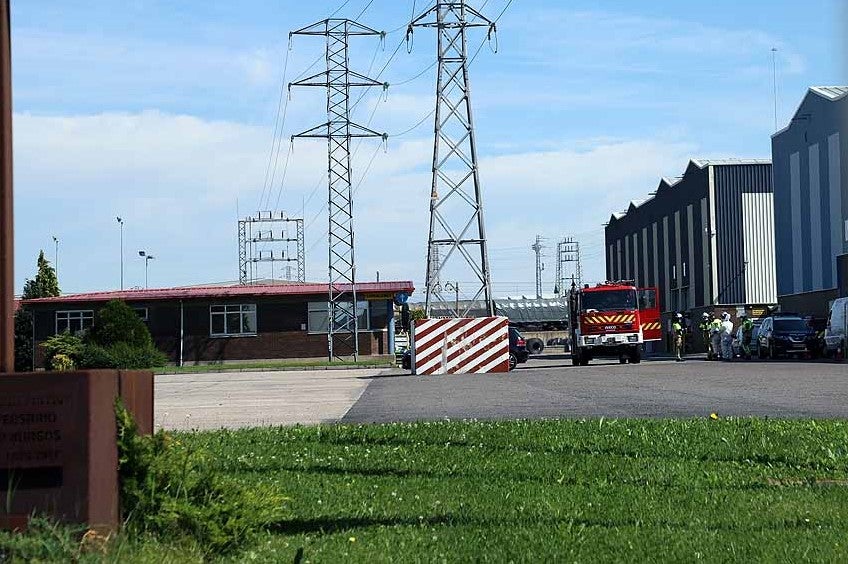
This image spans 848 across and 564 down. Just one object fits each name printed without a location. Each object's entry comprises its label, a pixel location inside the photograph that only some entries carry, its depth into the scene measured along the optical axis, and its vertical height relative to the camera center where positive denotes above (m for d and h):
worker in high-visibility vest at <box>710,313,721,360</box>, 50.95 -0.77
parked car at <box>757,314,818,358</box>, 46.53 -0.71
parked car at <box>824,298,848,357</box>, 42.12 -0.40
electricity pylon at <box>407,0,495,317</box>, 39.97 +5.36
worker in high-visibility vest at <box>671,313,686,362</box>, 48.65 -0.60
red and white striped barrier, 35.19 -0.63
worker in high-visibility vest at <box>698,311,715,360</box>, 51.61 -0.82
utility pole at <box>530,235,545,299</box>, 171.25 +9.53
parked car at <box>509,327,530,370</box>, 42.69 -1.00
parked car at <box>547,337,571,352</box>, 104.16 -1.79
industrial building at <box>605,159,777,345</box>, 76.94 +5.52
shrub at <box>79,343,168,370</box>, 48.78 -1.11
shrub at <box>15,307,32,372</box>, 64.94 -0.34
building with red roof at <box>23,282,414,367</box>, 61.16 +0.25
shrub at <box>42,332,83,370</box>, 51.02 -0.76
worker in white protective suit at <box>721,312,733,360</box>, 49.72 -0.84
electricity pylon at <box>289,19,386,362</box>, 52.69 +7.55
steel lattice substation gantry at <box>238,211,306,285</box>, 103.50 +7.46
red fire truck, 43.41 -0.01
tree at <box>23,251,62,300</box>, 83.24 +3.22
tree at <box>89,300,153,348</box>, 52.38 +0.09
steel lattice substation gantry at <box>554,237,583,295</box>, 171.25 +8.84
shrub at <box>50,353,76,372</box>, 49.12 -1.30
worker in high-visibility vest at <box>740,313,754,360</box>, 51.62 -0.68
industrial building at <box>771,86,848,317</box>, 59.56 +5.70
